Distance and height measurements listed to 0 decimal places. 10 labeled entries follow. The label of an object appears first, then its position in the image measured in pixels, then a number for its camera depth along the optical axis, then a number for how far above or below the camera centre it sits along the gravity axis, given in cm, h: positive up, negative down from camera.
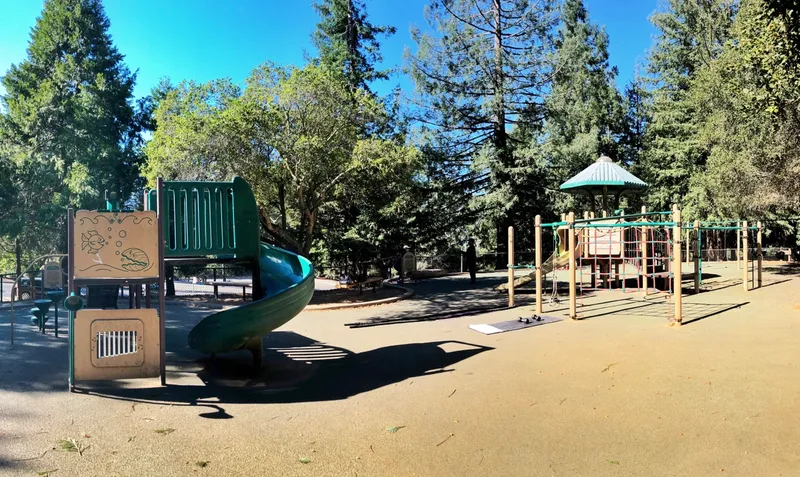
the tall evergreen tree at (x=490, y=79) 2525 +872
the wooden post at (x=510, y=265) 1266 -45
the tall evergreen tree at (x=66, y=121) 2148 +680
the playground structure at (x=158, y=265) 588 -15
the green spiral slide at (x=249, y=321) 648 -92
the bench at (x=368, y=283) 1611 -110
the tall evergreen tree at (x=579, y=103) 2575 +875
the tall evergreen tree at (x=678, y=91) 2802 +985
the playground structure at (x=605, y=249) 1079 -8
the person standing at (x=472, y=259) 1985 -43
